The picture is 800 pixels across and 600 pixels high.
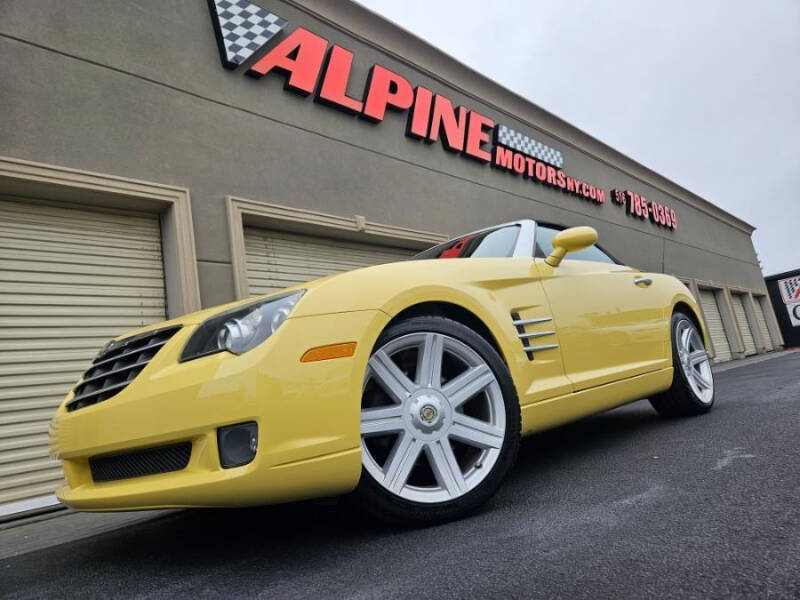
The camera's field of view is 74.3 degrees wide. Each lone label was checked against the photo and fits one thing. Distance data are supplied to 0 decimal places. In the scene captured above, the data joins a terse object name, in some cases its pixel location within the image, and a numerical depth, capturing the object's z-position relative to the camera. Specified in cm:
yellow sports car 154
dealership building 405
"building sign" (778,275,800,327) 2133
